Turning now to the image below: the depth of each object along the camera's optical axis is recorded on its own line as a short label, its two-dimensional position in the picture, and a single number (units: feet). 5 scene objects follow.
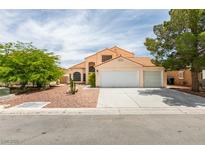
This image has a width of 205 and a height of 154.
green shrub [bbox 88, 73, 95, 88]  55.30
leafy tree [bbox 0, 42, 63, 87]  40.57
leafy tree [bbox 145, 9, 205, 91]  33.63
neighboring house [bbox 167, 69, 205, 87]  55.40
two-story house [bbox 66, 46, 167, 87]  52.41
